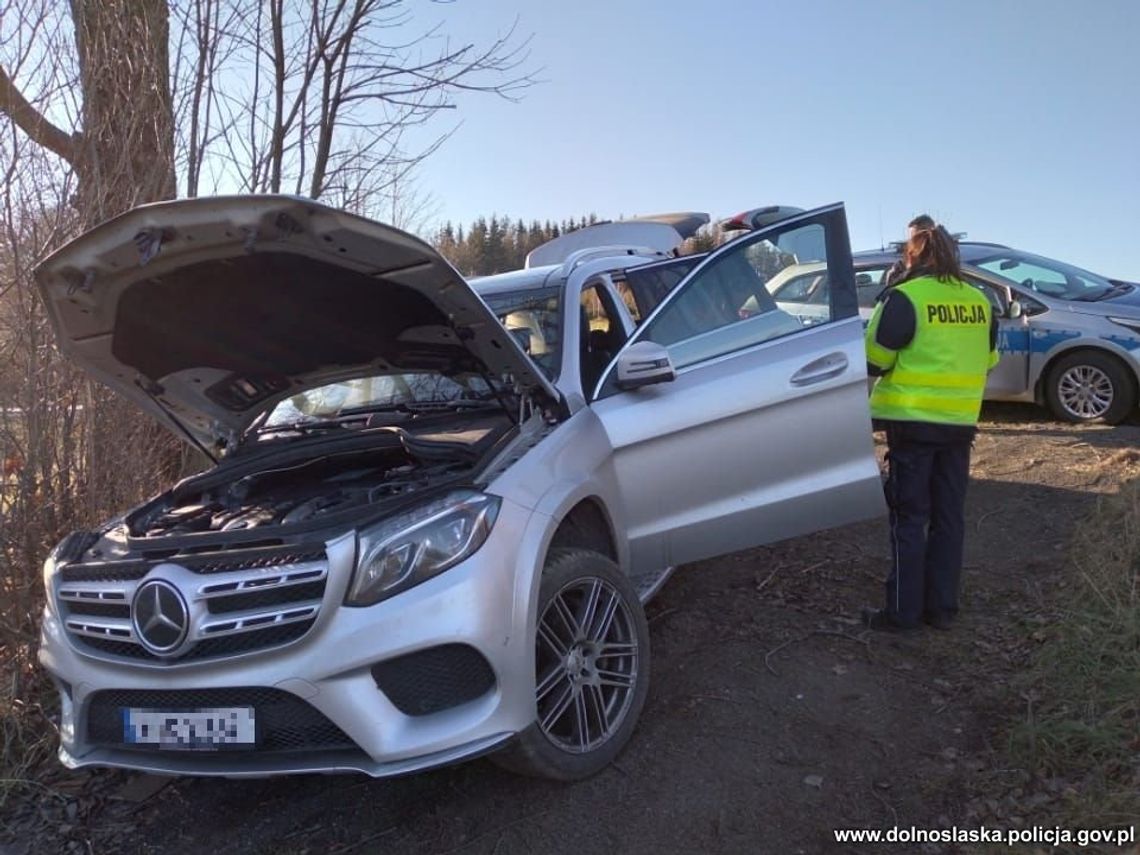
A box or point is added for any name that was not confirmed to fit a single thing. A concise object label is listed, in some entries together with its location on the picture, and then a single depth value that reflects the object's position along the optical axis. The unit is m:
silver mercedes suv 2.55
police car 7.70
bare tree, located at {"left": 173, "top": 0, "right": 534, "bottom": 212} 5.41
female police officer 3.94
